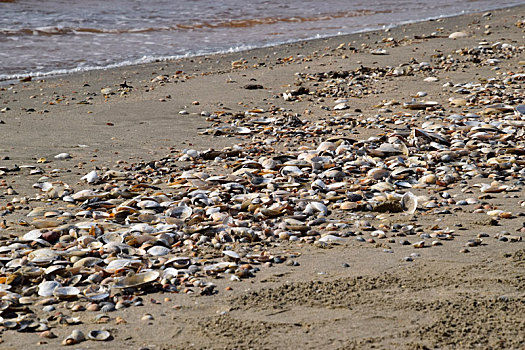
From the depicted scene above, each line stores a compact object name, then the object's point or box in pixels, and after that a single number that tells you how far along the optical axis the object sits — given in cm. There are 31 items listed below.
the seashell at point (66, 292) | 533
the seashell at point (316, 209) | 729
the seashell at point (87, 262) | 596
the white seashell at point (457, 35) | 1906
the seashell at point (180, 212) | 729
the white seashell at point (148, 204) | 764
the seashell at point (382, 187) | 794
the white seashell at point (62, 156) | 1010
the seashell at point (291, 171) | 870
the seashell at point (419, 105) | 1212
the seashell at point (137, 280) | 547
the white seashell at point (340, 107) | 1252
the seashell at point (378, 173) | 843
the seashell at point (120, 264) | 581
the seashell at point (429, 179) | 812
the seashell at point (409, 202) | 723
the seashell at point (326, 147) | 967
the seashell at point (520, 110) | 1095
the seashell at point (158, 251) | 623
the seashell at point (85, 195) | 812
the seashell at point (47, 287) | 542
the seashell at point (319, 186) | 809
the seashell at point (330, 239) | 646
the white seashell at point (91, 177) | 893
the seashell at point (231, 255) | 602
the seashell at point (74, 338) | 459
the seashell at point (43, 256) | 601
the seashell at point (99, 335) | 464
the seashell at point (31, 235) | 669
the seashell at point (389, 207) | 728
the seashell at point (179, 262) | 590
